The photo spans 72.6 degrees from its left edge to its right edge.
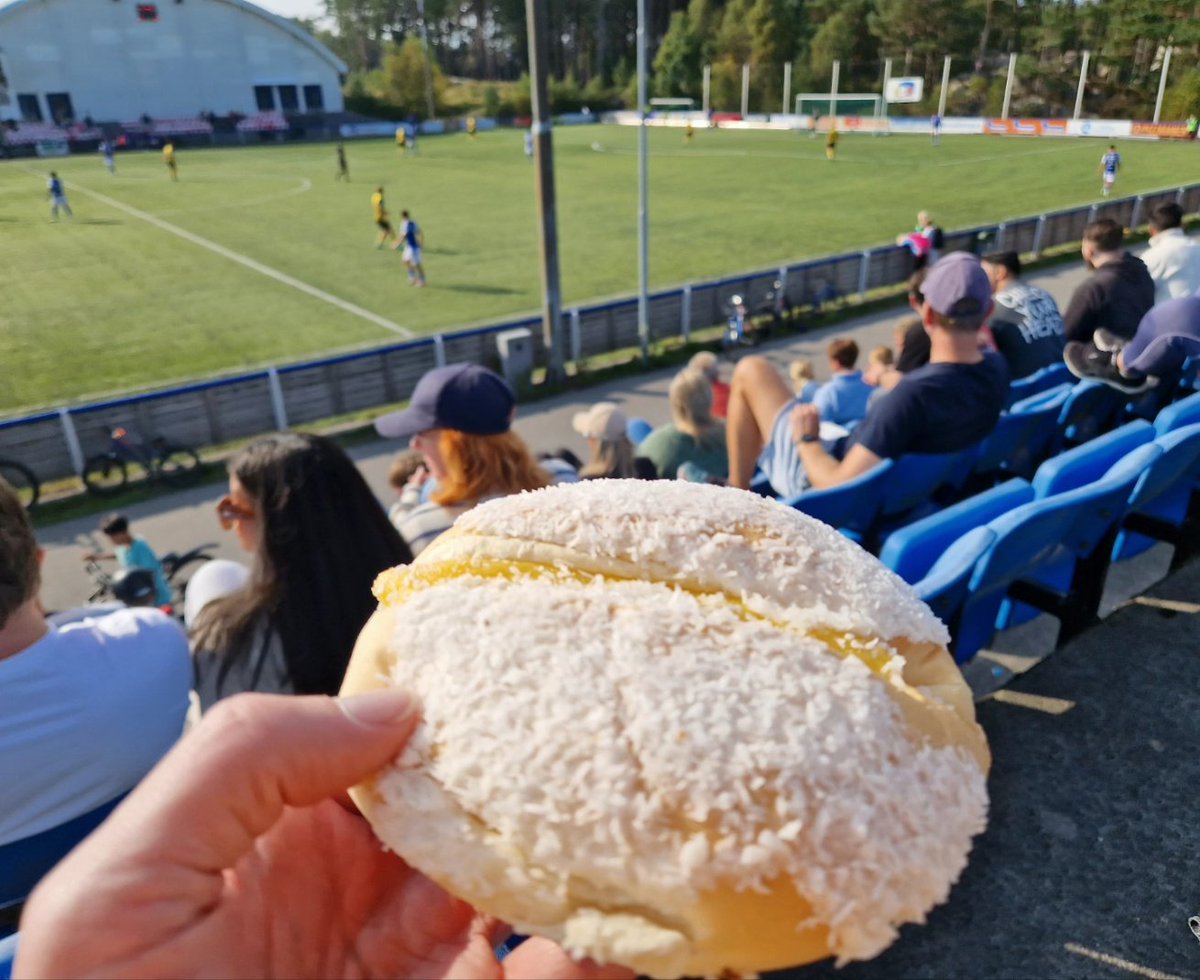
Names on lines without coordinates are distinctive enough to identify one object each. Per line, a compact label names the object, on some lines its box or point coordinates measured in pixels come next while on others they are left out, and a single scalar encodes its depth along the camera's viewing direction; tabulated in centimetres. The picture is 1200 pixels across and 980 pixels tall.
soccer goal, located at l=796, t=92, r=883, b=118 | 6370
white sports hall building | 3891
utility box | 1289
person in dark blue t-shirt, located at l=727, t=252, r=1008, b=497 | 390
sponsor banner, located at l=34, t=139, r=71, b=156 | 4675
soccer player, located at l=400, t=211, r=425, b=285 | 2056
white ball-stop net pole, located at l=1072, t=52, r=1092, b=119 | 5262
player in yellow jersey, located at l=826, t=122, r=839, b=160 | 4316
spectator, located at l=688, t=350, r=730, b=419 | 685
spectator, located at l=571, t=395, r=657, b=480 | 512
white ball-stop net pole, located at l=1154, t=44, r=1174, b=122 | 4616
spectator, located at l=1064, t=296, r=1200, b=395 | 529
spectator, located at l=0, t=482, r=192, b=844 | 184
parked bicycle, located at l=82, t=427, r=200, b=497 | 1020
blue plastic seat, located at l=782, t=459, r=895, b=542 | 387
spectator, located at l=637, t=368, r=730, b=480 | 527
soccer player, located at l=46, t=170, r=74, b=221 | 2998
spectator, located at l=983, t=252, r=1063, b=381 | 633
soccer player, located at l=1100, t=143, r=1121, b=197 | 3039
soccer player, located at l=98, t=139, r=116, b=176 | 4398
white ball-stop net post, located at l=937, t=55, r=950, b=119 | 6050
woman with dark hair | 229
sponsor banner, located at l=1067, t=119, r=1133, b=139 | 4859
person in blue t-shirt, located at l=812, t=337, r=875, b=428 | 650
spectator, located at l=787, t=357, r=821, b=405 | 756
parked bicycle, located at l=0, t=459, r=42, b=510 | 980
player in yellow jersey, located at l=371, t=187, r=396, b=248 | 2481
